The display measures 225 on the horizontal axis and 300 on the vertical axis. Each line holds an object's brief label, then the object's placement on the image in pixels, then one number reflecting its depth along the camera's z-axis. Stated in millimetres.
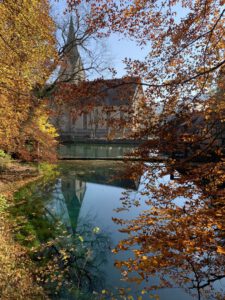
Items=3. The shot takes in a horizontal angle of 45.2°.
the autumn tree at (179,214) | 5258
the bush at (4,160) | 15531
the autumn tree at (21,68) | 10430
